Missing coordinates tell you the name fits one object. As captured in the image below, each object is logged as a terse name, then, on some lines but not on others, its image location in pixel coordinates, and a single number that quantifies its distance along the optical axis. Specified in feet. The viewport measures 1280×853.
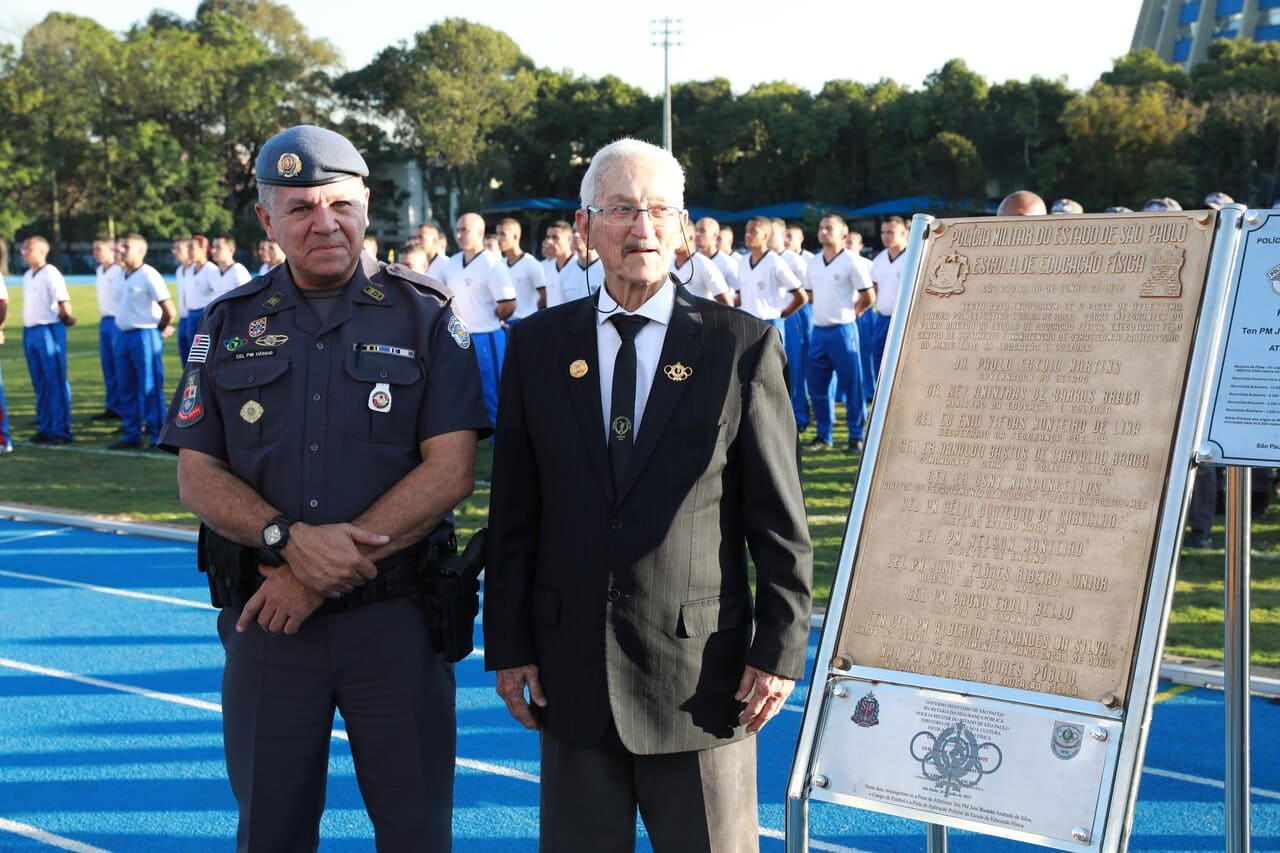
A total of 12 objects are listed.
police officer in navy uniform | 9.26
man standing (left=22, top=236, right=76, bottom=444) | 42.39
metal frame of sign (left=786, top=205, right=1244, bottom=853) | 7.70
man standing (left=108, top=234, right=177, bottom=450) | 41.91
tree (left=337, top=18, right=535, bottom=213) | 193.47
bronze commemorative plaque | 8.14
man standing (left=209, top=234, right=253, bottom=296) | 46.20
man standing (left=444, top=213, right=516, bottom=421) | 40.27
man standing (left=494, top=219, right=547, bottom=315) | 43.73
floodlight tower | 156.87
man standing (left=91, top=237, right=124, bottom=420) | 45.06
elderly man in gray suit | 8.52
